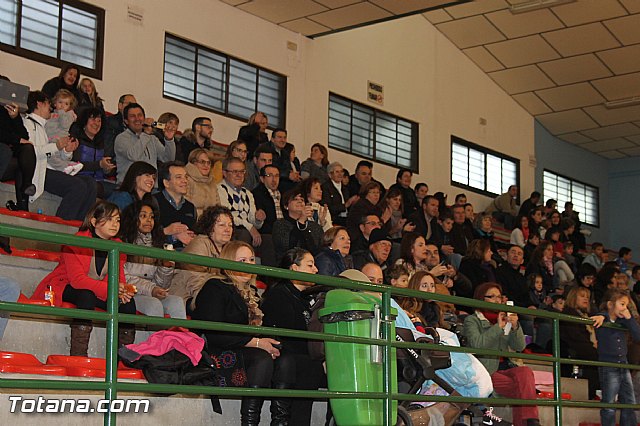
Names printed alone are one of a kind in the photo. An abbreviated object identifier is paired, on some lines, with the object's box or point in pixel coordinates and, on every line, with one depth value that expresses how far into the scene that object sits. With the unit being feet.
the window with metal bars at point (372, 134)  50.21
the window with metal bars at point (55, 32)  35.37
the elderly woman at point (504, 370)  26.00
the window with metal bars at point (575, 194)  68.59
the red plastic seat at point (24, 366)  16.39
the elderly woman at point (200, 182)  30.96
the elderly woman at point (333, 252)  27.25
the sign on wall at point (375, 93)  51.96
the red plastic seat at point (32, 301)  19.25
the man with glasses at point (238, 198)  31.89
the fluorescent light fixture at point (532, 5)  48.47
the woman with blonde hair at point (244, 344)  18.66
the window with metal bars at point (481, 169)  58.65
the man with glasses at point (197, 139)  35.70
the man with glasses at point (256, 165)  36.40
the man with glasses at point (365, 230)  35.53
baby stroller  17.94
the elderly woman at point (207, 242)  22.50
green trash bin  16.81
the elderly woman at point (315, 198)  34.12
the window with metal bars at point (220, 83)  41.73
